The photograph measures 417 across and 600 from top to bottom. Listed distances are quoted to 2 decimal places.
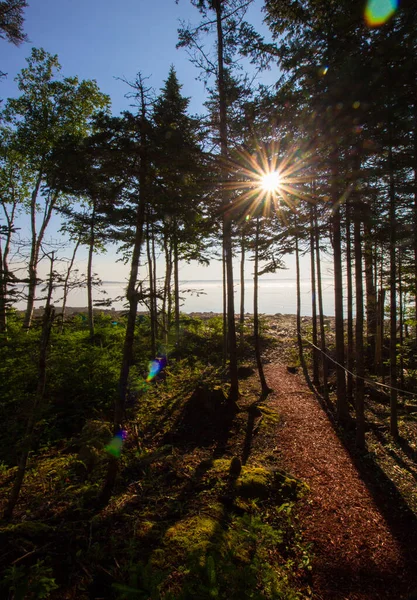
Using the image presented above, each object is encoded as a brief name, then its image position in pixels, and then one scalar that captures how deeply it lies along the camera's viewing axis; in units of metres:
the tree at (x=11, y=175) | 14.62
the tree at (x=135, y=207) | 5.42
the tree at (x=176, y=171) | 5.93
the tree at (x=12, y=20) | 8.52
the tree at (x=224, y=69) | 9.93
